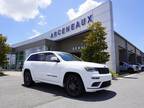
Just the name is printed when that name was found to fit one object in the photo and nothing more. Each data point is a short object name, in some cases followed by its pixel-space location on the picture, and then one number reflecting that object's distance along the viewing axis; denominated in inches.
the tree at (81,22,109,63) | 411.6
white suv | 160.0
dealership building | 514.4
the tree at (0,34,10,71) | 549.0
